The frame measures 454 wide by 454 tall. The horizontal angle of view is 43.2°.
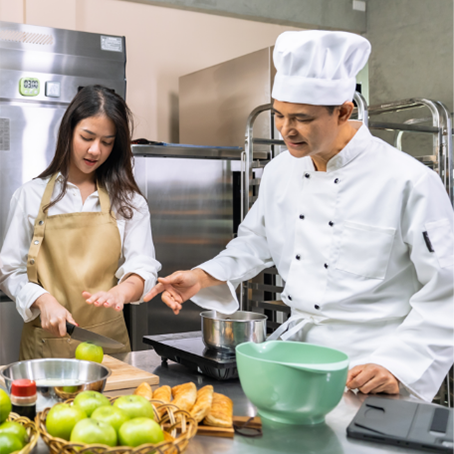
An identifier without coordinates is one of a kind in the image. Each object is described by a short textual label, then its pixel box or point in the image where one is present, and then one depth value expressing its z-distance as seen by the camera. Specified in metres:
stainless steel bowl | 1.15
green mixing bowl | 0.99
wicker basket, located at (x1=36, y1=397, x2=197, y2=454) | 0.78
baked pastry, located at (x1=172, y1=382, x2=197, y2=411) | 1.06
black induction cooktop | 1.35
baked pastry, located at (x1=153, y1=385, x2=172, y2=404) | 1.08
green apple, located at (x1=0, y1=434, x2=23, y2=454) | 0.80
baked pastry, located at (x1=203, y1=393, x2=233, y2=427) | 1.04
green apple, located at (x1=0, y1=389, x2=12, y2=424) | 0.90
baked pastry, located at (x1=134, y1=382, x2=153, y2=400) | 1.10
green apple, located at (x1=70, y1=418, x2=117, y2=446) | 0.80
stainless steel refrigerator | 3.04
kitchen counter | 0.97
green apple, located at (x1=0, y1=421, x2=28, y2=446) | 0.84
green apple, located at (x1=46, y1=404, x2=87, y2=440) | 0.85
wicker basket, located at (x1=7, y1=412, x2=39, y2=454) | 0.81
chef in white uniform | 1.34
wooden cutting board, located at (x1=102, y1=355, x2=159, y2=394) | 1.32
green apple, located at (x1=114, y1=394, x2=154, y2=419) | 0.90
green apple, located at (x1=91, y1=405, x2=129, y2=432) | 0.85
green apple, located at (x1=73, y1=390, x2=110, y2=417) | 0.91
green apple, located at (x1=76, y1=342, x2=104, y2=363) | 1.38
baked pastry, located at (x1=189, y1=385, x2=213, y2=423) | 1.03
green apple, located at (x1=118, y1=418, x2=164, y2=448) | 0.81
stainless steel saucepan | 1.36
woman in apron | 1.93
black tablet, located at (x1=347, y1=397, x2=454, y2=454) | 0.97
